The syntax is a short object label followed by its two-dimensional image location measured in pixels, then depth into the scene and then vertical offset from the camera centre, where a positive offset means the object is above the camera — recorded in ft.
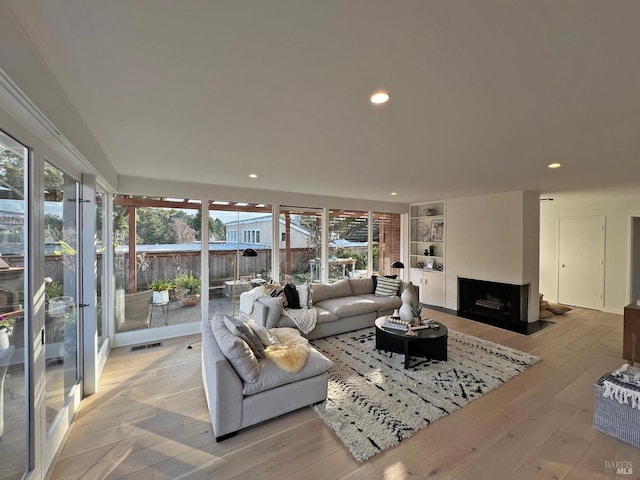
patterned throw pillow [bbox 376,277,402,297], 17.38 -3.16
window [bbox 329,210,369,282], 20.76 -0.53
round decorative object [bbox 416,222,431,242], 22.80 +0.49
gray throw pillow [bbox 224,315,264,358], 8.30 -2.99
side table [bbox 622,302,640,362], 10.99 -3.83
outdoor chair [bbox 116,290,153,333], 13.93 -3.94
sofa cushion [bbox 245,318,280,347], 9.18 -3.34
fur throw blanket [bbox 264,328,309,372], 8.09 -3.65
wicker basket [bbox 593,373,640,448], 7.00 -4.71
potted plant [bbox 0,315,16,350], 4.92 -1.72
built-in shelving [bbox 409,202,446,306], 21.49 -1.00
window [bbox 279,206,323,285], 18.51 -0.50
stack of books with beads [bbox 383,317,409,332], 11.48 -3.71
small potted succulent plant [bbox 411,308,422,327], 12.14 -3.56
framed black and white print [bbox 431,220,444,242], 21.56 +0.58
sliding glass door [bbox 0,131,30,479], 4.91 -1.46
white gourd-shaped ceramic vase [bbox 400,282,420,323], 12.22 -3.19
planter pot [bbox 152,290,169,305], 14.90 -3.33
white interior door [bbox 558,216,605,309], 19.44 -1.65
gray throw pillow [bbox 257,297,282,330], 12.83 -3.51
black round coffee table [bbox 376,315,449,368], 10.86 -4.39
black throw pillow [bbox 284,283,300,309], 14.66 -3.21
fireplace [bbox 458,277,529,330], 16.63 -4.21
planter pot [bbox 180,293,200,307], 15.64 -3.62
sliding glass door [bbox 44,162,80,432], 6.74 -1.48
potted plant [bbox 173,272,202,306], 15.53 -2.92
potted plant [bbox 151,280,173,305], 14.92 -2.97
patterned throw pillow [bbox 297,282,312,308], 14.75 -3.17
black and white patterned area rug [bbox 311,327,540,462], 7.51 -5.19
